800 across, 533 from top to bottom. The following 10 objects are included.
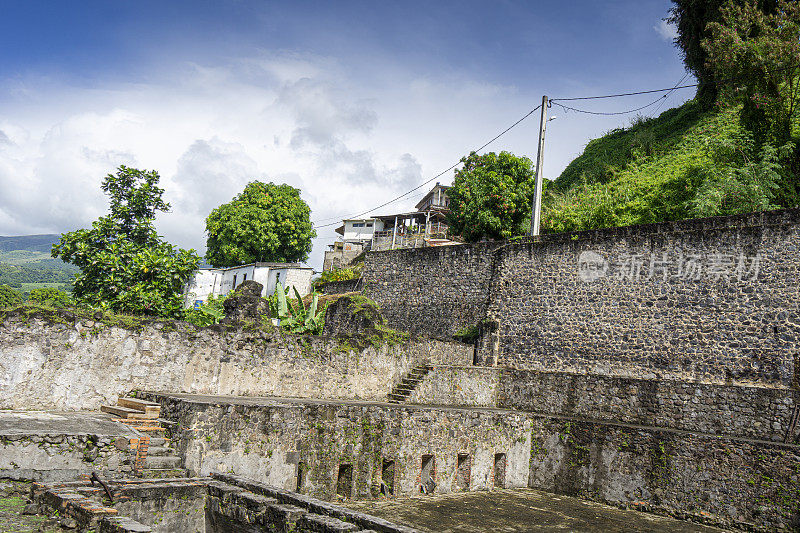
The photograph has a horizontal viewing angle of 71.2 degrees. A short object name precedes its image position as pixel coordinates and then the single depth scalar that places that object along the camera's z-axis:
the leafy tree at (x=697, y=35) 25.52
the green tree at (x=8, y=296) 54.69
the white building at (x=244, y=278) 33.97
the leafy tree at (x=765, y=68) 17.05
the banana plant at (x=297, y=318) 18.53
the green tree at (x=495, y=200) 25.81
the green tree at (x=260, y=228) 41.53
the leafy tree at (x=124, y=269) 19.72
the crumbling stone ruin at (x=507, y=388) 9.19
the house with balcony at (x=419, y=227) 38.62
